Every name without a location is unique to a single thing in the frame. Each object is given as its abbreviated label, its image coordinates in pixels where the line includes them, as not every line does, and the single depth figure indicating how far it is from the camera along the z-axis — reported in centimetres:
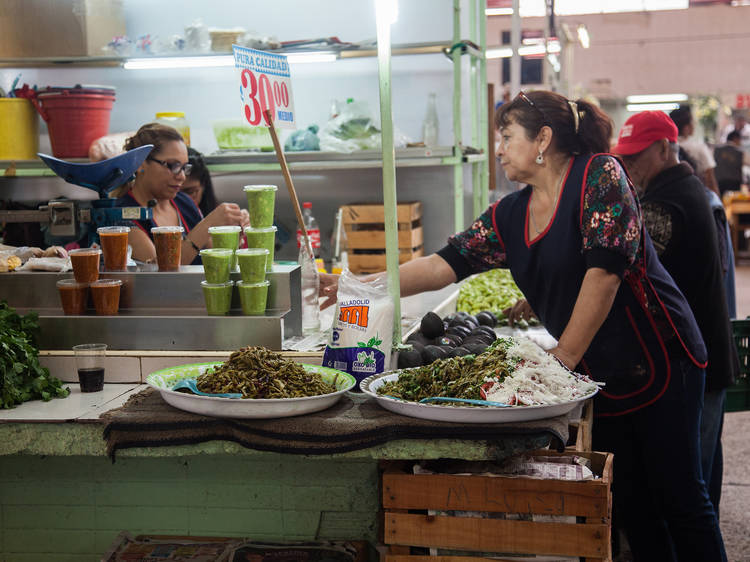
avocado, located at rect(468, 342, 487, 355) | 261
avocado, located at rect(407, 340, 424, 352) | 257
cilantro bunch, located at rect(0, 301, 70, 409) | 226
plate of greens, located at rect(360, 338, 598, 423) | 193
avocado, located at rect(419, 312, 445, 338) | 283
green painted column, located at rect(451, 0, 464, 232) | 505
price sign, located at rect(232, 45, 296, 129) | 246
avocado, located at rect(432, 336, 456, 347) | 269
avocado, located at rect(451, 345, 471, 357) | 252
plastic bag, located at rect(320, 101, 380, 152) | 527
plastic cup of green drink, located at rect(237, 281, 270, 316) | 250
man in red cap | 327
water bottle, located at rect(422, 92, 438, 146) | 561
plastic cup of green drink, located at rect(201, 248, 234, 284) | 246
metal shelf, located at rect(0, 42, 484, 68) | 515
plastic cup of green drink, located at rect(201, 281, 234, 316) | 251
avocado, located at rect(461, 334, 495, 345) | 276
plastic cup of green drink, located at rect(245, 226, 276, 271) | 258
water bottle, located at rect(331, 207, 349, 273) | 527
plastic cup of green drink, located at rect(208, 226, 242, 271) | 253
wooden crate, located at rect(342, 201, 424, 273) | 532
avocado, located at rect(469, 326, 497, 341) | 289
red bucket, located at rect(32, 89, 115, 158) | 535
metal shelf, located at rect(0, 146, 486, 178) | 510
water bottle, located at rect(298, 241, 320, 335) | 274
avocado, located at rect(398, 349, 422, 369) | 243
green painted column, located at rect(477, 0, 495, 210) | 575
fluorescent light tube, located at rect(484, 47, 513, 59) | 689
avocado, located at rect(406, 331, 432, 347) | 279
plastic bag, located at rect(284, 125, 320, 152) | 540
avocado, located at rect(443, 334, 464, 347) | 273
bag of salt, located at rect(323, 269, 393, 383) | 226
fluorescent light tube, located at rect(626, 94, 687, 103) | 1803
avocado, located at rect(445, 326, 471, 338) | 289
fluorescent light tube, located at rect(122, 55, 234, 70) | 542
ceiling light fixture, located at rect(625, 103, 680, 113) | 1898
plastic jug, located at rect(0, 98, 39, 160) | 553
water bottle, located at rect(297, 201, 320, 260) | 488
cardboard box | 557
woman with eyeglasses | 342
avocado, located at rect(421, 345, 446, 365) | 248
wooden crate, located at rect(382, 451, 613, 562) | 192
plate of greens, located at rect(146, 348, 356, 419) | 198
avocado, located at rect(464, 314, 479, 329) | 312
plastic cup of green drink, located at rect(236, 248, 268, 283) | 247
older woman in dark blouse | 253
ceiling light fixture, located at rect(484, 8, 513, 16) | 1319
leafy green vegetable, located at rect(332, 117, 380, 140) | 527
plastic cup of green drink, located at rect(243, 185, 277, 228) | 259
